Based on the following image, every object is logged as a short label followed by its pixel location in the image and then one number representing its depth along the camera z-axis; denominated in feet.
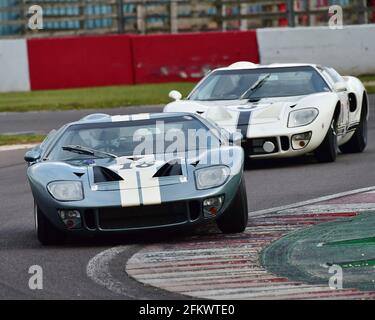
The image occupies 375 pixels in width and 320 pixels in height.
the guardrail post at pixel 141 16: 93.50
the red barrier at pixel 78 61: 82.64
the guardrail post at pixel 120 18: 90.89
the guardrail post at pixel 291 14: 89.02
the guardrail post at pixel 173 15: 93.25
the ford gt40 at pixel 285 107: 43.50
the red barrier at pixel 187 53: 83.76
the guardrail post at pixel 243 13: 94.68
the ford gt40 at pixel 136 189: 28.73
